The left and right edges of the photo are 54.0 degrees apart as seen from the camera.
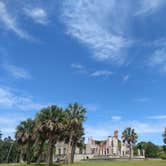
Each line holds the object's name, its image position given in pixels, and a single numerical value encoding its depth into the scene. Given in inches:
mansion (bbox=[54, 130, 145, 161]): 2308.8
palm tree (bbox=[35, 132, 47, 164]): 1338.8
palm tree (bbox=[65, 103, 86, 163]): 1463.8
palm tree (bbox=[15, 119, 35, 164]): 1541.6
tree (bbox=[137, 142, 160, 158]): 3052.0
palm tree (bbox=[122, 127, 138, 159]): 2105.3
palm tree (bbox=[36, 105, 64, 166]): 1254.7
